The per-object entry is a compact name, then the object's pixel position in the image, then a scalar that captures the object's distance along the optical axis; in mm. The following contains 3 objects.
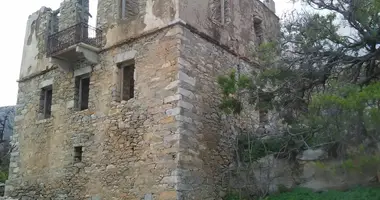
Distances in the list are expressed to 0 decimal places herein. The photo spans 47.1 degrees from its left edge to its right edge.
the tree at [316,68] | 7975
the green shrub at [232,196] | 9827
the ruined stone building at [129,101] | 9250
